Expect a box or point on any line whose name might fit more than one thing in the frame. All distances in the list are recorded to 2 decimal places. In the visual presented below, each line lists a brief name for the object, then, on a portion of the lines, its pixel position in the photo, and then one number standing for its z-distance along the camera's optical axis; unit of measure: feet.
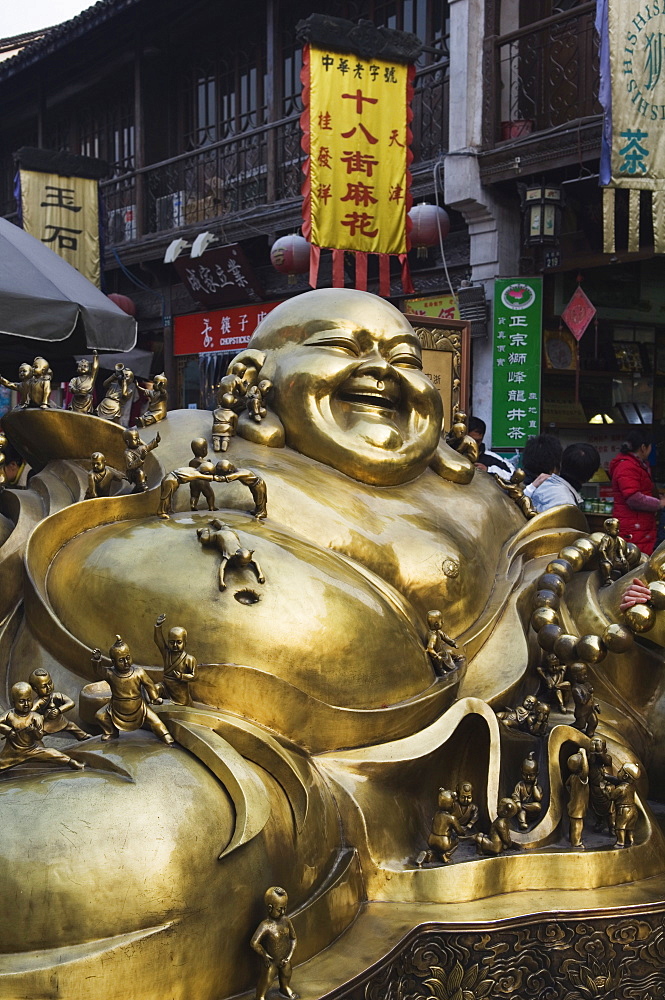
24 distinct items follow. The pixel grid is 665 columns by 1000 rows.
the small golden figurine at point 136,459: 7.44
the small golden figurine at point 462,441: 9.32
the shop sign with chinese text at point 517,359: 27.48
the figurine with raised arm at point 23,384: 7.92
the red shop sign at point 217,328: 38.04
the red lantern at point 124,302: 41.06
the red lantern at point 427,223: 29.12
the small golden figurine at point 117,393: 8.19
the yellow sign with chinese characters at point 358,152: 25.61
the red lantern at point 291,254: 31.58
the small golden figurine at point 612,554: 8.54
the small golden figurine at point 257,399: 8.17
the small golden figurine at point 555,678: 7.88
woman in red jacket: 19.10
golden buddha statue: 5.18
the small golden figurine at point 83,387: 8.00
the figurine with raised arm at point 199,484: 7.32
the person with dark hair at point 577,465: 16.62
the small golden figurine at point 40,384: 7.87
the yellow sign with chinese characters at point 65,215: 35.73
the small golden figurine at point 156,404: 8.25
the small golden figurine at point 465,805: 6.99
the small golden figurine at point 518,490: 9.23
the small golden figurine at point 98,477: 7.52
